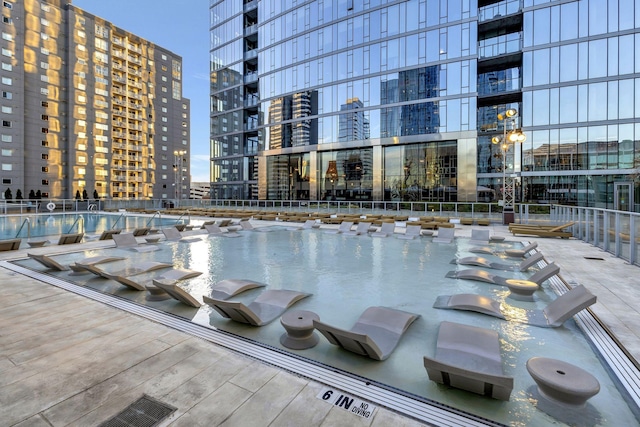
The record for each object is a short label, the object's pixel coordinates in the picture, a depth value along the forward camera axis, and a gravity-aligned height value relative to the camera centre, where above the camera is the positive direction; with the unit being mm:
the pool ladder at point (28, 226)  13242 -832
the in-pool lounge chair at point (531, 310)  4574 -1679
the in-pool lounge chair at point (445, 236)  13842 -1298
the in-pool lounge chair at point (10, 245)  10393 -1252
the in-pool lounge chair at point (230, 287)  6328 -1659
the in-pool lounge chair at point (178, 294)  5375 -1481
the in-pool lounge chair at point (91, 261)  7580 -1473
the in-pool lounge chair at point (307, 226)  18781 -1182
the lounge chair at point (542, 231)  13967 -1126
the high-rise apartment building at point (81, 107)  49594 +17830
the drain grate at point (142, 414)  2637 -1757
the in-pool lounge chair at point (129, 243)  11695 -1375
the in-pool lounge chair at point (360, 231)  16122 -1240
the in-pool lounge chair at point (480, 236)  13586 -1277
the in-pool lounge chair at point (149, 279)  6297 -1573
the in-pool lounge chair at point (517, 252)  10312 -1512
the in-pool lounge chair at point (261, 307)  4484 -1659
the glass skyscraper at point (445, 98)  27031 +10400
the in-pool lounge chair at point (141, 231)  14494 -1122
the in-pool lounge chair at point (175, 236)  13844 -1298
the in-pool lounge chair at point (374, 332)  3559 -1673
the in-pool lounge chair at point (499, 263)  8256 -1589
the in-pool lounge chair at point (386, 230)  15472 -1172
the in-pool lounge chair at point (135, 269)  7195 -1567
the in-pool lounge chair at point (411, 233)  14860 -1263
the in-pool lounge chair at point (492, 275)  6492 -1616
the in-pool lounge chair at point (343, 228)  16891 -1148
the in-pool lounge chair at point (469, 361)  2848 -1659
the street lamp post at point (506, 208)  19805 -121
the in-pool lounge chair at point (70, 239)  12094 -1237
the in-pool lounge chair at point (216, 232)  15580 -1261
